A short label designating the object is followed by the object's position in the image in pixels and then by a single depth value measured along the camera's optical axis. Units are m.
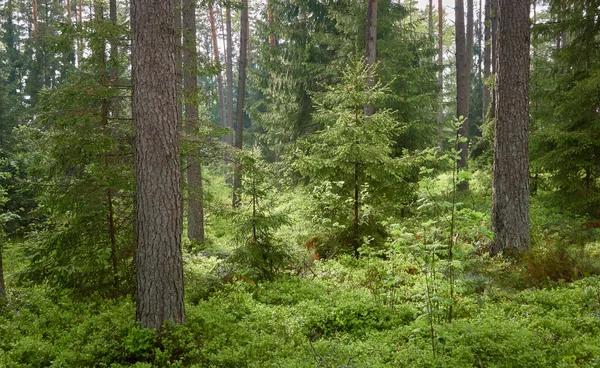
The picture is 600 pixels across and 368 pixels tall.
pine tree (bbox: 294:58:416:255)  8.45
